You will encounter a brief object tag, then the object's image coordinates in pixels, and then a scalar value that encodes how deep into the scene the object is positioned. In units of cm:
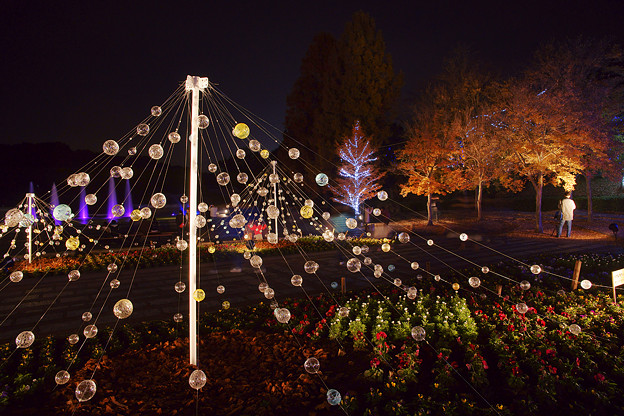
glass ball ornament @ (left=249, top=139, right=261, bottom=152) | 439
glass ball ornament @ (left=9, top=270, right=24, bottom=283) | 516
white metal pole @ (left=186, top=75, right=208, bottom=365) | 396
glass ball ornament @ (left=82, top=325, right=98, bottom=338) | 415
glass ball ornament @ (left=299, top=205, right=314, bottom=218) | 484
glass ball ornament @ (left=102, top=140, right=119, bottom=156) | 413
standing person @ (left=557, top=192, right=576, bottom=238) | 1477
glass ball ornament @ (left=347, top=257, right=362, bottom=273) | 477
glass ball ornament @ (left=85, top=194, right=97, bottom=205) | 472
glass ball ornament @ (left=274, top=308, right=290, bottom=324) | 379
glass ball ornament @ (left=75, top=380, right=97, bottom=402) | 330
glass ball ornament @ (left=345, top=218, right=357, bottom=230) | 523
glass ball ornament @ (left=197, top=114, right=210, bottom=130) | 405
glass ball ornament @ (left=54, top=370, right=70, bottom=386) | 378
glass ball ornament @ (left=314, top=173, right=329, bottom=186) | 536
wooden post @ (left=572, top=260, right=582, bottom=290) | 715
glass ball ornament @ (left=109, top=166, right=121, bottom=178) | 421
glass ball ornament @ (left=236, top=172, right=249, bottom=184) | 471
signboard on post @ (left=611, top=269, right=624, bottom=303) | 571
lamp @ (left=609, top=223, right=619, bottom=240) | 1404
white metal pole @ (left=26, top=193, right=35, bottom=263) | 943
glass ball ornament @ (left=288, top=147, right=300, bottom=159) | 503
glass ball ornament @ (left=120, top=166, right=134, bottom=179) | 412
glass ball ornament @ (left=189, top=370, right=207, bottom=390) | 332
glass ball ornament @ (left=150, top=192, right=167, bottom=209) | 399
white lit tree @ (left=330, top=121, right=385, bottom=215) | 1966
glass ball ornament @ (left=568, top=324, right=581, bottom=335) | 472
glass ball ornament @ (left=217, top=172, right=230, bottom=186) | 454
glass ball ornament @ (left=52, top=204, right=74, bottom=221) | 652
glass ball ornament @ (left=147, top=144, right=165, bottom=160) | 399
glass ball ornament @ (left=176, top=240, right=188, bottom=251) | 491
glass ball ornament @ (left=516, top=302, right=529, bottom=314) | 490
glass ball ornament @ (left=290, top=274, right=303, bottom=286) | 473
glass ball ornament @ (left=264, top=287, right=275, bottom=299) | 489
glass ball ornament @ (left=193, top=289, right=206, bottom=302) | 391
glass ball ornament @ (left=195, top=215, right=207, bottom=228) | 399
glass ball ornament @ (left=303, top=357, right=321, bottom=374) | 370
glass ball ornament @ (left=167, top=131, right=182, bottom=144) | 431
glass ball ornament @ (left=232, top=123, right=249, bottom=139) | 414
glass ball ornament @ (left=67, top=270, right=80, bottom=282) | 535
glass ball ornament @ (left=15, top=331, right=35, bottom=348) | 373
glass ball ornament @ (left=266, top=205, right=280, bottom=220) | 468
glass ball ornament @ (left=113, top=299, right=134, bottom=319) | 371
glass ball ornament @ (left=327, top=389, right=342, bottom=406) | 338
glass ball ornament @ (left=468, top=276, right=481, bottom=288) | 535
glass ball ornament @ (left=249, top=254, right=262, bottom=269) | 423
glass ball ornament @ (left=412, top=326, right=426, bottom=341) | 429
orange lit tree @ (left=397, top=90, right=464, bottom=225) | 1923
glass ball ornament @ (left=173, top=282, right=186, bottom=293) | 509
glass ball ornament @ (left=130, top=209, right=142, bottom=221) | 418
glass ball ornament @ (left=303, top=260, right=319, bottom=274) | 479
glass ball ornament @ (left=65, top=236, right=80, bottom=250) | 591
